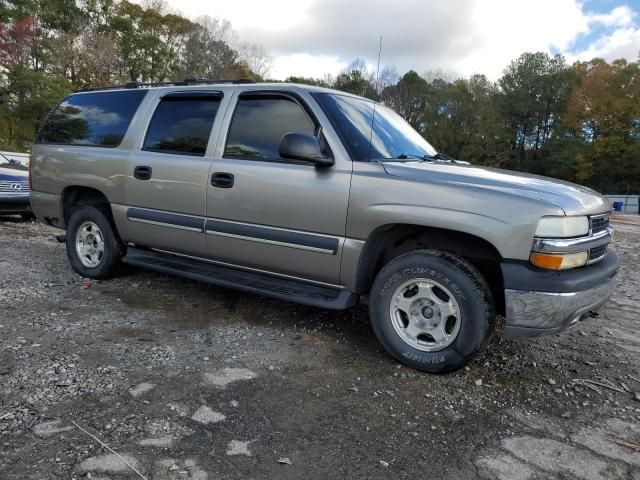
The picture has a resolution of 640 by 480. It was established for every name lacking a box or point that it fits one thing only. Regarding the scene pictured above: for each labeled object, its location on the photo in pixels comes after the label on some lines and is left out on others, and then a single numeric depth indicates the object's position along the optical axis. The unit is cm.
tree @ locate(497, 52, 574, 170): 5094
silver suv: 287
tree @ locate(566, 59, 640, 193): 4181
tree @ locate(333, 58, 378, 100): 3725
